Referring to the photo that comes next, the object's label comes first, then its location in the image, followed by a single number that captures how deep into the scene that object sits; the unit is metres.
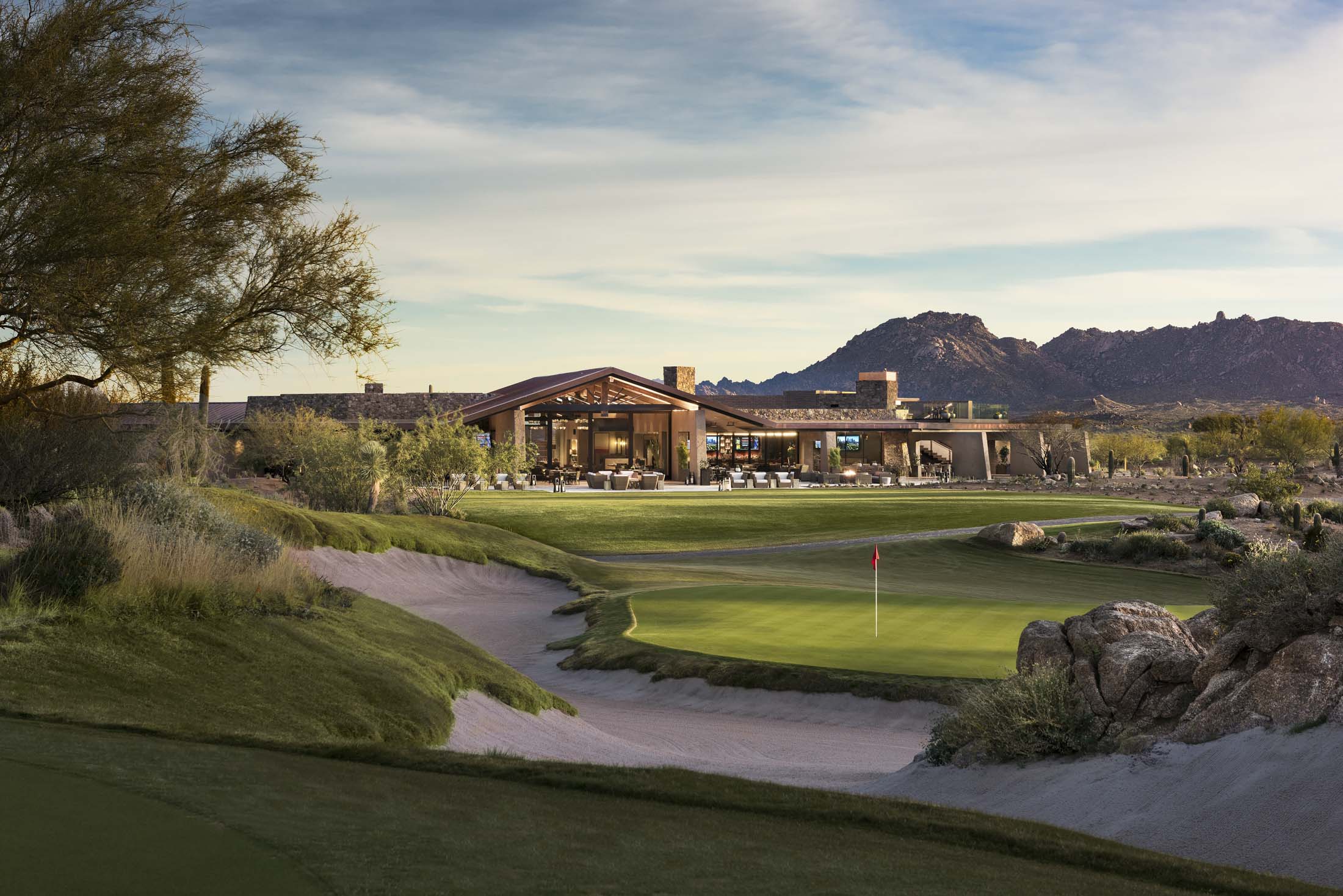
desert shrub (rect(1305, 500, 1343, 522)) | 34.44
